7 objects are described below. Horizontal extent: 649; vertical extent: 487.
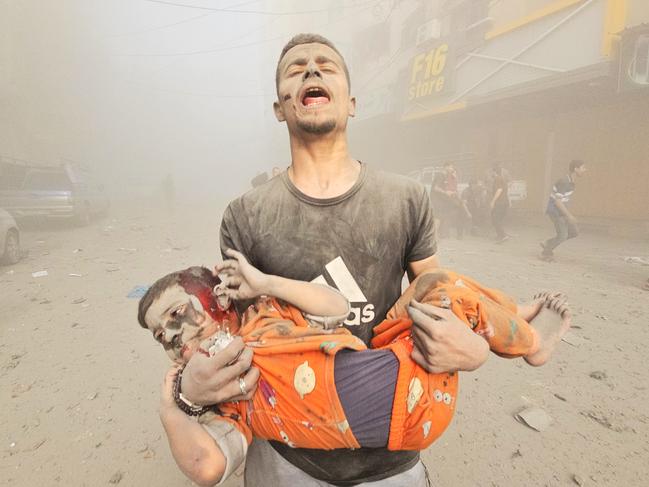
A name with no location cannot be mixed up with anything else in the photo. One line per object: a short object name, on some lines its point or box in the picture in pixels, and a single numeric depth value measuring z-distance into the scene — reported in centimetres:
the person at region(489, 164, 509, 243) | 949
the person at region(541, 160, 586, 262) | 713
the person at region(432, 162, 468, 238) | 1065
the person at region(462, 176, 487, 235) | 1107
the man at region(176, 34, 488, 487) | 133
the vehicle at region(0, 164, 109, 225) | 1055
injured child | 108
